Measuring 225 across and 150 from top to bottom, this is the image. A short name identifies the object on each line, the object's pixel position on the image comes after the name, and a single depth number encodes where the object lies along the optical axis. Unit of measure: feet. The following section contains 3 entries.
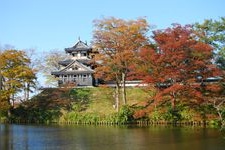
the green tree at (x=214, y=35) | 118.01
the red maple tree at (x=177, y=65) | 102.32
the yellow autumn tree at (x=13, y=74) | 113.29
